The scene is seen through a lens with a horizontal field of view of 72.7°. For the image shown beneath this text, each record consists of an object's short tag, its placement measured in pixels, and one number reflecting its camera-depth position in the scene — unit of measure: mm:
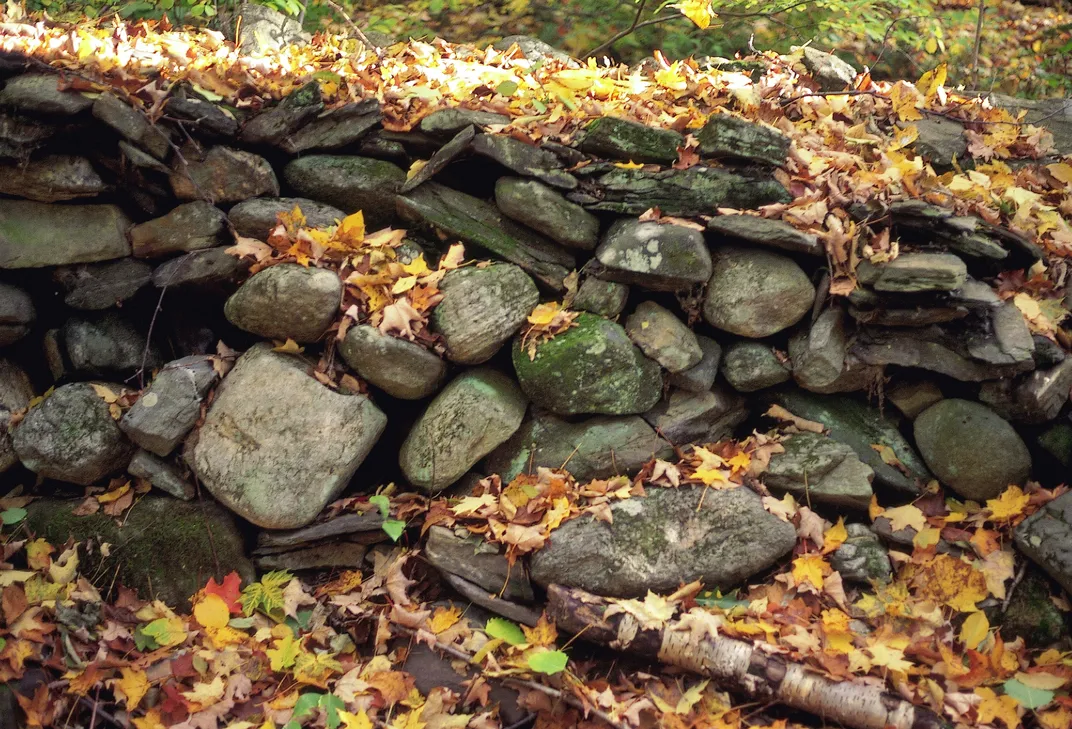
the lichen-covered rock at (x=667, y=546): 3641
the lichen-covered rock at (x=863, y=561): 3668
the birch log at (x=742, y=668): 3057
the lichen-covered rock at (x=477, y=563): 3707
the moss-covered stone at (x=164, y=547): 3969
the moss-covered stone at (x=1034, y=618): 3506
